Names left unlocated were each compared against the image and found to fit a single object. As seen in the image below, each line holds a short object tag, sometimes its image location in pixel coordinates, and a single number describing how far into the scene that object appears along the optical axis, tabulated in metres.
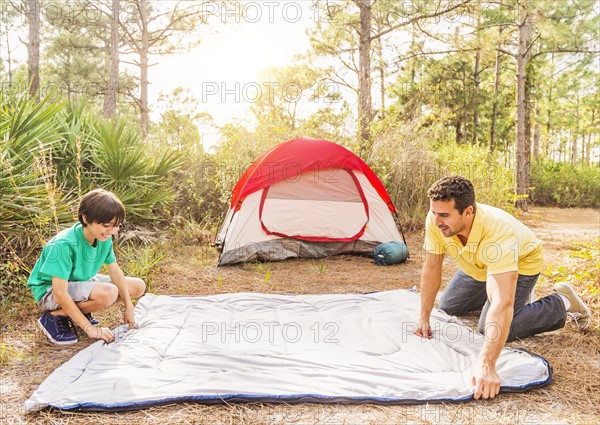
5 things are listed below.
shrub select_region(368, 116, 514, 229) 7.25
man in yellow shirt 2.14
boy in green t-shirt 2.55
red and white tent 5.23
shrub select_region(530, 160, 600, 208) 13.50
